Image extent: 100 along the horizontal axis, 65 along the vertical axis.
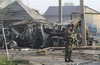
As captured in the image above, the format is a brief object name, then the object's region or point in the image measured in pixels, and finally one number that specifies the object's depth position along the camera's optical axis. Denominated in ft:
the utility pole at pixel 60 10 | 141.94
